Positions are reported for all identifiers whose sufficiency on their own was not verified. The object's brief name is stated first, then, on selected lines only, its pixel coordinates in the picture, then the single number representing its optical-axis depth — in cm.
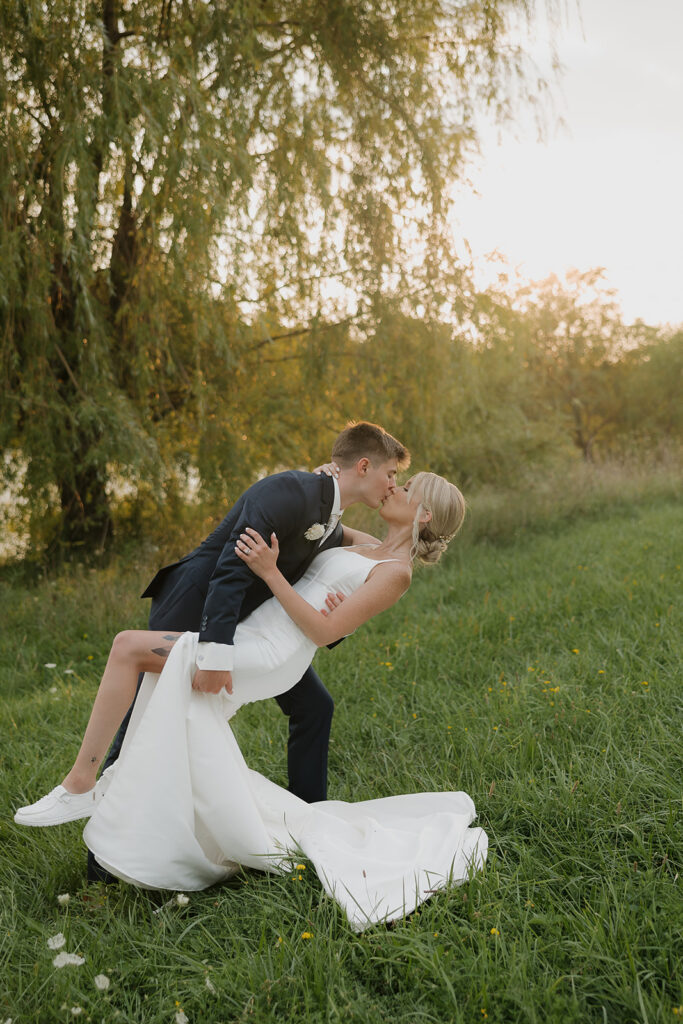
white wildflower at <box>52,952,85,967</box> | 239
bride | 281
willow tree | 638
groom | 291
